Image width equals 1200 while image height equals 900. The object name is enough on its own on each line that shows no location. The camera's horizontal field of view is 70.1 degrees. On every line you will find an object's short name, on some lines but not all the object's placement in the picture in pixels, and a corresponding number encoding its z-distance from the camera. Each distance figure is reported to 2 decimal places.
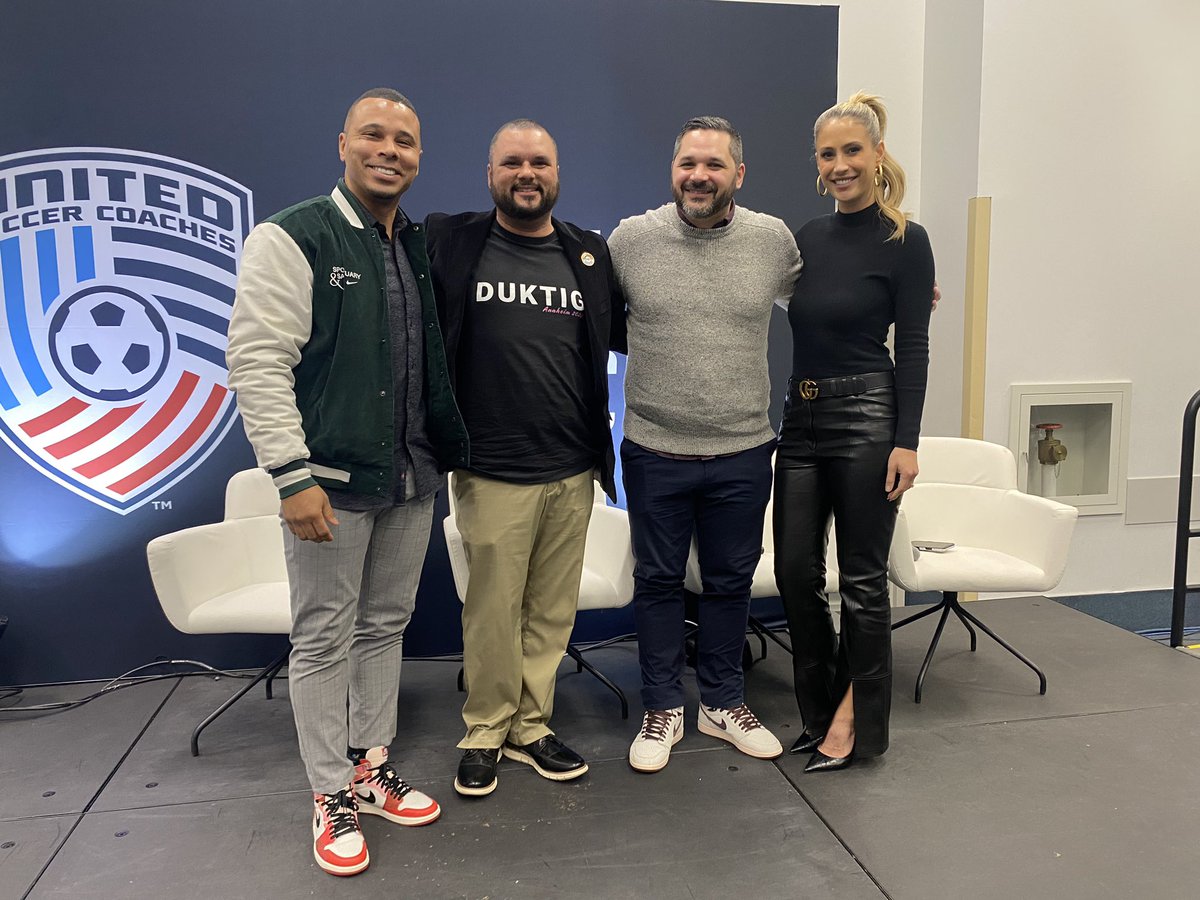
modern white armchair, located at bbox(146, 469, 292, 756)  2.76
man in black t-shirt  2.30
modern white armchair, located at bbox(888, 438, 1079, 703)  3.03
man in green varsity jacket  1.93
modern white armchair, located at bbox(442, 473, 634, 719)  2.79
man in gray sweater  2.44
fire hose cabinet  4.05
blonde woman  2.33
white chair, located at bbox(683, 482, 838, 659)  2.99
